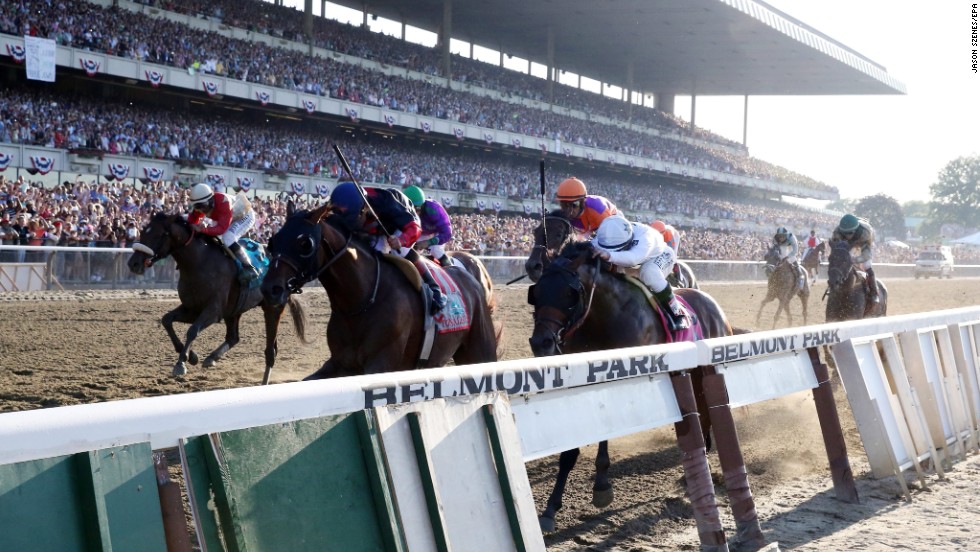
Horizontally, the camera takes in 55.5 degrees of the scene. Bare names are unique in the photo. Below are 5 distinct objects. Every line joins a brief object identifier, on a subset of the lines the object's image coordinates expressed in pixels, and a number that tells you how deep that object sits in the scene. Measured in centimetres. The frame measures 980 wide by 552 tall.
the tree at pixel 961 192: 9706
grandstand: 2256
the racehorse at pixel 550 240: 571
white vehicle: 3756
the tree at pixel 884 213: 9106
